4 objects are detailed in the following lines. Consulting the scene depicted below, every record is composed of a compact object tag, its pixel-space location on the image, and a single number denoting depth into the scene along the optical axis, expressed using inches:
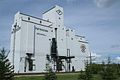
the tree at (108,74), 625.8
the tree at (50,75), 486.1
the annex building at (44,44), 1112.6
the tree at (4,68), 387.1
